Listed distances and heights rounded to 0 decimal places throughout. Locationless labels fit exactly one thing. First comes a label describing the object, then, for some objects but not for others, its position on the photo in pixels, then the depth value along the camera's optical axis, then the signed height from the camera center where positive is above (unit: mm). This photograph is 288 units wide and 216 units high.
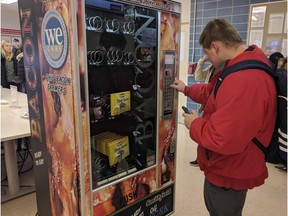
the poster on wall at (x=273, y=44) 3723 +263
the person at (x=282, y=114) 1252 -274
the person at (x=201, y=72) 3140 -152
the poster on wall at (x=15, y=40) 7375 +608
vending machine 1300 -280
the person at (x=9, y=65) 4340 -100
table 2307 -909
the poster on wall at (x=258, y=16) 3809 +712
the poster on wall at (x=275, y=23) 3662 +586
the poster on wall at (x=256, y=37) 3883 +389
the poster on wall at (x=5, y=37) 7448 +686
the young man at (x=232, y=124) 1184 -330
